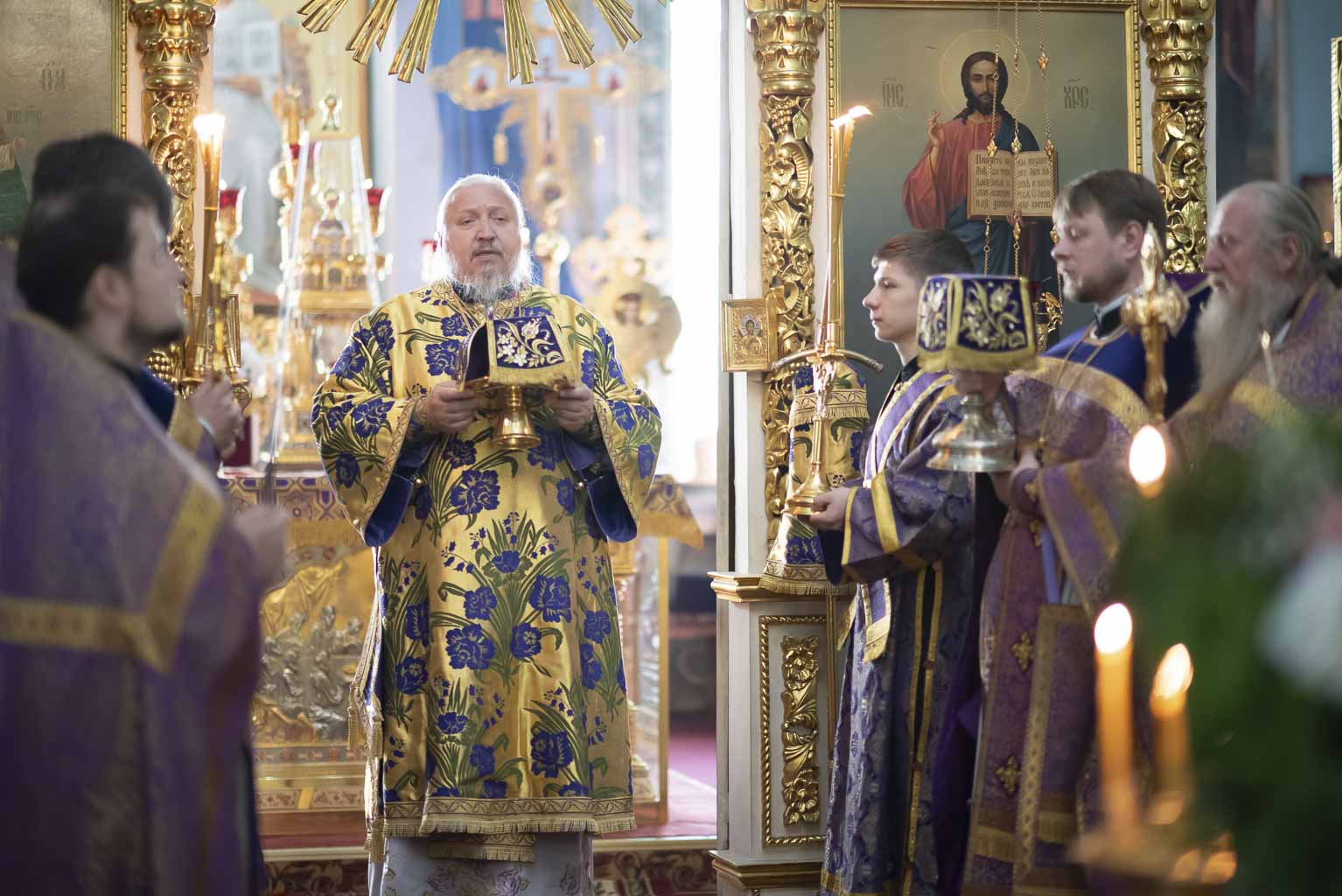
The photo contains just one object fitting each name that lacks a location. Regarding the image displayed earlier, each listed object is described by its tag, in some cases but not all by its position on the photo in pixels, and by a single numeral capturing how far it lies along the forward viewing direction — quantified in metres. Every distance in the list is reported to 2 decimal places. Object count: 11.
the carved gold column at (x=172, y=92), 5.12
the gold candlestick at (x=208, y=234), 3.46
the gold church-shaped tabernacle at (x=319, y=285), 7.57
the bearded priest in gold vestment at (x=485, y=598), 4.49
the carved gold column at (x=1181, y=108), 5.49
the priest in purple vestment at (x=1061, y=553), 3.64
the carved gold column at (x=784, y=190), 5.39
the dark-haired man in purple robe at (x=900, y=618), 4.37
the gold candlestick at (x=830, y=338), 4.46
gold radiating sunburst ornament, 5.32
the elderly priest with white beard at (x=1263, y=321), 3.25
